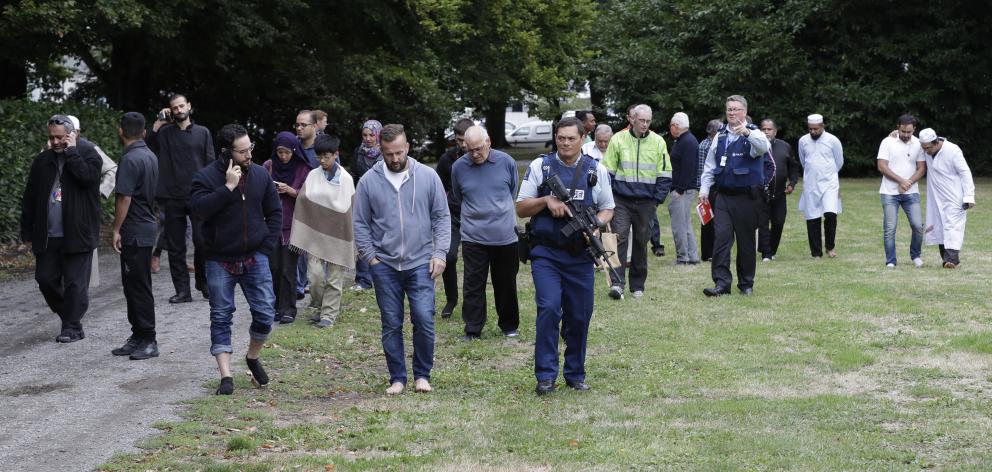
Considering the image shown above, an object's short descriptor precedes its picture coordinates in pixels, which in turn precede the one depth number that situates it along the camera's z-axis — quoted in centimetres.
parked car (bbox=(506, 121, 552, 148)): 5747
